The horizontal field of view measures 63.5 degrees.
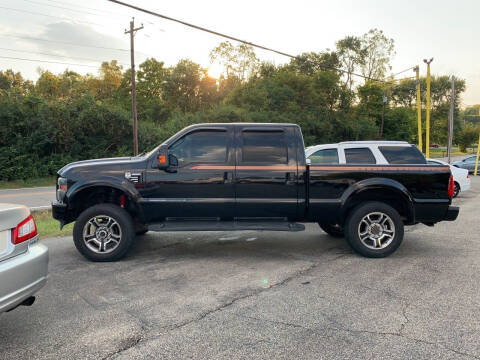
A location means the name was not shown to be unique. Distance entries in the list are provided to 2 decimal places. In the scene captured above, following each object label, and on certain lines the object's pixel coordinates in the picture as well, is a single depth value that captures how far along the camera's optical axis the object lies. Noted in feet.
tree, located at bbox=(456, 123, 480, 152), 290.76
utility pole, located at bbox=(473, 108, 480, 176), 82.18
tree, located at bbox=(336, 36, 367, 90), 203.62
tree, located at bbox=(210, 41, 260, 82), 185.47
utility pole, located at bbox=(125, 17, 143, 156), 82.48
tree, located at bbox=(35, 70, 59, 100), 169.58
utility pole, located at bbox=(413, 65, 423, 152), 84.14
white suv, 24.18
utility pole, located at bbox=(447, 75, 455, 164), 123.54
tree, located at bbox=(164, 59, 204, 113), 173.78
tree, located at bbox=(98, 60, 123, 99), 181.06
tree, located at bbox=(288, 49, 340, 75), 177.58
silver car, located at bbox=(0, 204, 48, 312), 9.78
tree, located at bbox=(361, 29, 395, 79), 205.36
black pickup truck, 19.03
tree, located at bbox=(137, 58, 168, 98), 180.45
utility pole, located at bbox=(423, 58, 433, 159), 82.27
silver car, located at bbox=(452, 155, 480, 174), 84.89
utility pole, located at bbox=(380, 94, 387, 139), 161.57
